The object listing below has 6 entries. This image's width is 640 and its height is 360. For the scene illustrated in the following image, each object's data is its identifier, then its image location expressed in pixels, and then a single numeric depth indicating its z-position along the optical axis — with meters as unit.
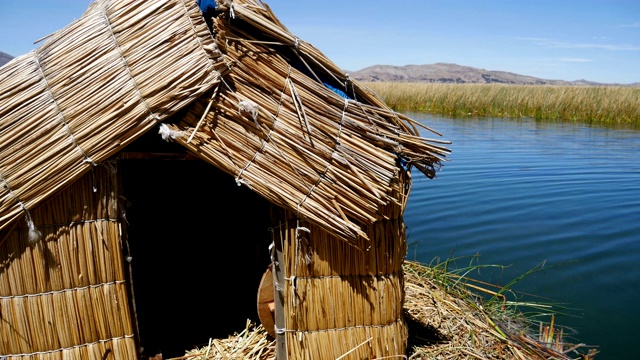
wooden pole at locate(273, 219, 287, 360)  2.74
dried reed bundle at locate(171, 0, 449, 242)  2.51
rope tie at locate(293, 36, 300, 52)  2.66
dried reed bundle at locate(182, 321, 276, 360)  3.31
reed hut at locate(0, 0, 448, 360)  2.41
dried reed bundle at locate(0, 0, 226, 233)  2.39
